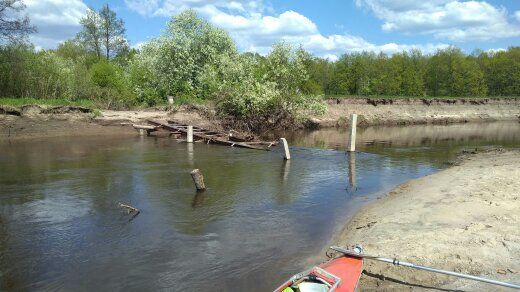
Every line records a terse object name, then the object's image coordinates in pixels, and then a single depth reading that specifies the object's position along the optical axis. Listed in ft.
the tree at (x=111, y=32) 221.05
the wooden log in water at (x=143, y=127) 105.40
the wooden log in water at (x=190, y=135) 94.27
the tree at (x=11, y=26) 105.29
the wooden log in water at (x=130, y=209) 43.86
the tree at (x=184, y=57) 137.90
